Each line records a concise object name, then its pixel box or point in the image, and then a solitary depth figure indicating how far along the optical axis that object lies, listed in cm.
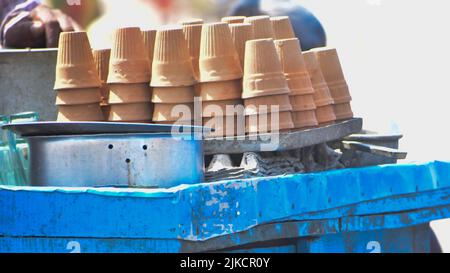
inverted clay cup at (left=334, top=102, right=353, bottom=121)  368
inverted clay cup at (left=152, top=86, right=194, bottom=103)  332
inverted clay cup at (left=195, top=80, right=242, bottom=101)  329
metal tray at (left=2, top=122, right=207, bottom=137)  300
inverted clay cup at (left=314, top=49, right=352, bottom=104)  367
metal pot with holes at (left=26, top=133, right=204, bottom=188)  299
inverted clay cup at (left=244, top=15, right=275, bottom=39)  355
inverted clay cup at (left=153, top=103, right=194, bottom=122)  331
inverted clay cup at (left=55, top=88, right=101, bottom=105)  342
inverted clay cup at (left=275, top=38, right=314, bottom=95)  340
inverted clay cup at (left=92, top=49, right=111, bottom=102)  362
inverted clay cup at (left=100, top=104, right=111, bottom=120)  351
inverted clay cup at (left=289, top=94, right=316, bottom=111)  338
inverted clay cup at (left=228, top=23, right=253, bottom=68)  347
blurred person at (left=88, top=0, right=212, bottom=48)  593
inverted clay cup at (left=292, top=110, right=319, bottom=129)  337
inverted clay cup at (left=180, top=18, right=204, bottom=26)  365
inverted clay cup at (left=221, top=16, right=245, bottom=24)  385
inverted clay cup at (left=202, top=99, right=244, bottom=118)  329
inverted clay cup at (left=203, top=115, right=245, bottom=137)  328
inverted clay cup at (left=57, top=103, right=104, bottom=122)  344
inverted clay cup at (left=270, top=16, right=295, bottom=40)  373
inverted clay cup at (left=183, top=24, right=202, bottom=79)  349
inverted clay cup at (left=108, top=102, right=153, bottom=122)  340
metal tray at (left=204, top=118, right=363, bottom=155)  320
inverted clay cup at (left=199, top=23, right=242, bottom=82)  328
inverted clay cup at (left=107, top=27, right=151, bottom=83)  338
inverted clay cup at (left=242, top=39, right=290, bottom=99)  322
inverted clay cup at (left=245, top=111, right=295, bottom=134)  323
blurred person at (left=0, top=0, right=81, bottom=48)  485
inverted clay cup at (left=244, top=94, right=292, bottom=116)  323
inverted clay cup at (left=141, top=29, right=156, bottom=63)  357
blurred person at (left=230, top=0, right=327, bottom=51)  476
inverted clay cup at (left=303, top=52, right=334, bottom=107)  352
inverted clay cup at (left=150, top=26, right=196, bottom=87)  331
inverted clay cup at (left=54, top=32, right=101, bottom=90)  342
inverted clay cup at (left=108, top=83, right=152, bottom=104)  339
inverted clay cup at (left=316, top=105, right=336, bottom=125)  351
